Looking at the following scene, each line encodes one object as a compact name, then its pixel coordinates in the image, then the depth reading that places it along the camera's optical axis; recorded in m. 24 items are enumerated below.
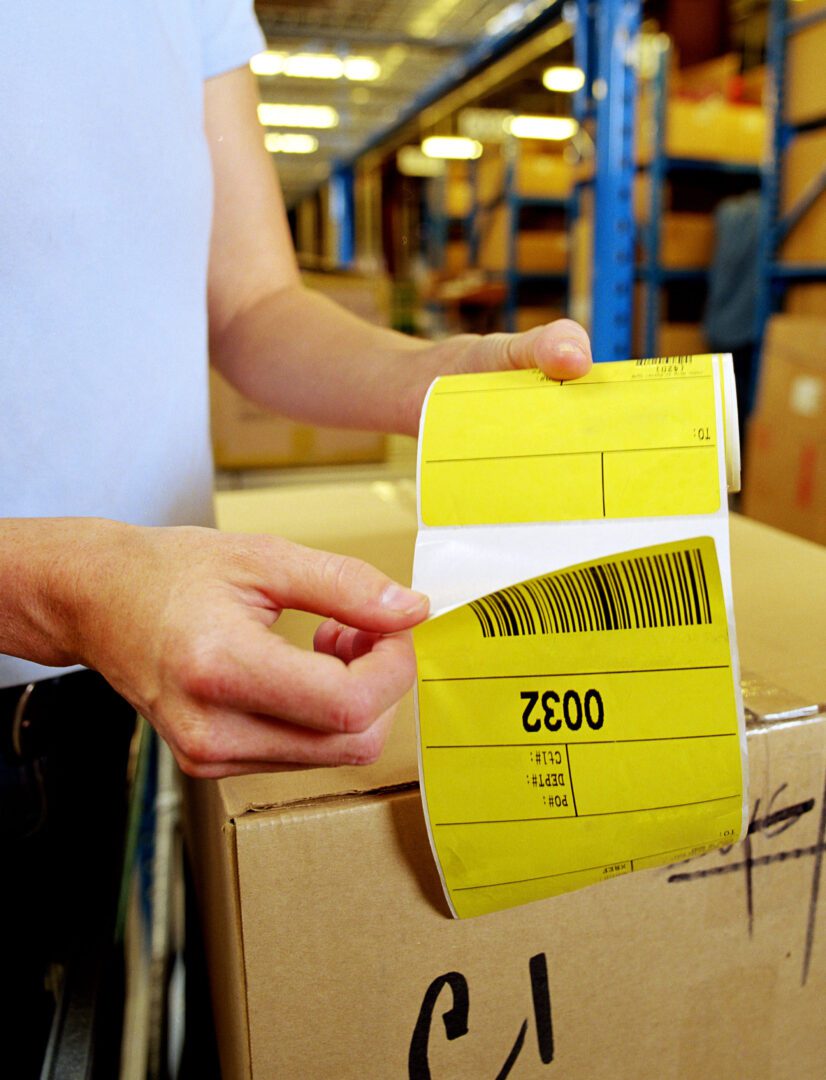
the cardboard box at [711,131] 3.88
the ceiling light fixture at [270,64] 6.14
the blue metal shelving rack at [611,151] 2.21
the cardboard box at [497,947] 0.39
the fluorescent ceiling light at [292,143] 11.20
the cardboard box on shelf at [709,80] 4.27
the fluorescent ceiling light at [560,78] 8.16
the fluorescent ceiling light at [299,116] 9.47
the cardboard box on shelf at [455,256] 7.41
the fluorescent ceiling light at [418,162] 10.91
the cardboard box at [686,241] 4.06
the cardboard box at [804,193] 2.86
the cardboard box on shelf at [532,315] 5.79
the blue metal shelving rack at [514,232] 5.48
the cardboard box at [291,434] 1.87
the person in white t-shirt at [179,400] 0.34
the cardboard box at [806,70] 2.72
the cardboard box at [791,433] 2.46
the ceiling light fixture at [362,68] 7.11
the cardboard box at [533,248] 5.68
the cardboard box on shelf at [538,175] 5.52
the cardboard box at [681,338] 4.26
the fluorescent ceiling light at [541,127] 7.90
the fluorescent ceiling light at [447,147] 9.11
